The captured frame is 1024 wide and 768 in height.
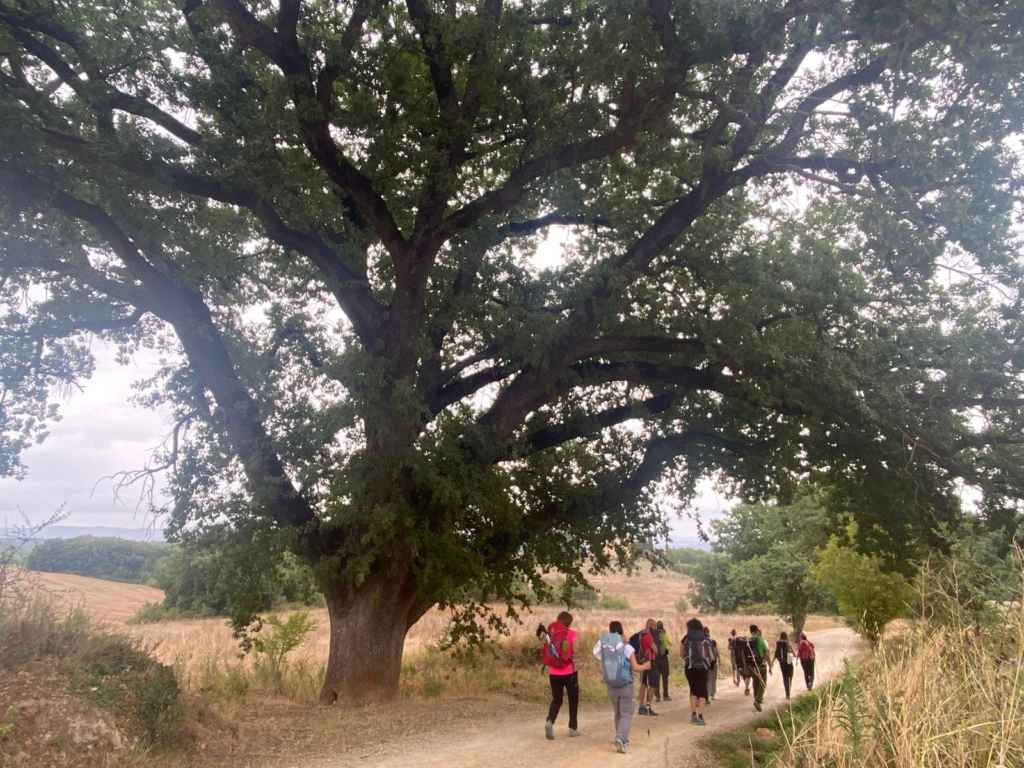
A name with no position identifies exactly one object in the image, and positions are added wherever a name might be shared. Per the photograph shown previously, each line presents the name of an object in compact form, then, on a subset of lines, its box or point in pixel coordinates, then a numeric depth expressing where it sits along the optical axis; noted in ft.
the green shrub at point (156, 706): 25.41
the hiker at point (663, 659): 48.37
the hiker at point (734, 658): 53.46
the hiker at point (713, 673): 39.73
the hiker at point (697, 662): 38.14
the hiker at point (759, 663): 44.70
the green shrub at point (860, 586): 82.85
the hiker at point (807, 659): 57.31
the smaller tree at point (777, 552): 103.24
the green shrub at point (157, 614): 127.34
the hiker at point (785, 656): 51.00
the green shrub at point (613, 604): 192.86
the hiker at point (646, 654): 39.99
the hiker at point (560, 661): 29.94
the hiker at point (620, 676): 28.40
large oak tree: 32.58
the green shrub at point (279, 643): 46.16
